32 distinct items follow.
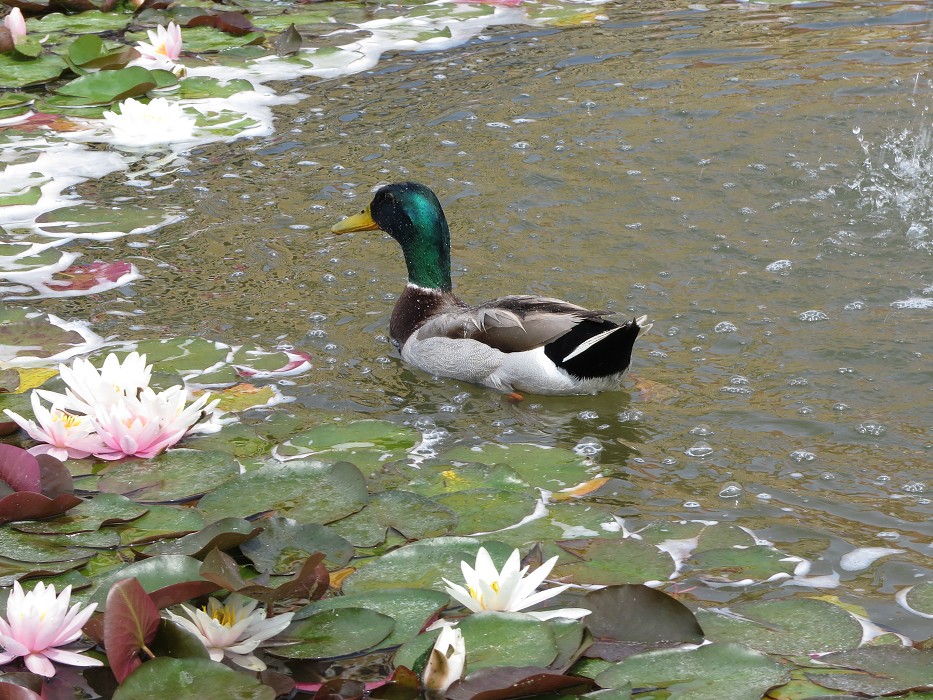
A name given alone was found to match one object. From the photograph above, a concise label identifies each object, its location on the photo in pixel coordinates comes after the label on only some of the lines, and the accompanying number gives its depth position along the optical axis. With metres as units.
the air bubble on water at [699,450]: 6.96
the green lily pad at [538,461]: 6.40
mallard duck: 7.87
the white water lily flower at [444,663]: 4.17
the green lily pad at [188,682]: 4.10
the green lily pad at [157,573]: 4.79
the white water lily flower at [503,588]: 4.53
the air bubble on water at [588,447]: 7.19
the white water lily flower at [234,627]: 4.35
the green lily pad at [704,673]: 4.32
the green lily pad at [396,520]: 5.58
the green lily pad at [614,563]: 5.34
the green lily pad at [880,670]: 4.39
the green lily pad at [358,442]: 6.57
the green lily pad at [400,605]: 4.77
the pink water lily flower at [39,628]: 4.21
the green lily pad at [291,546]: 5.20
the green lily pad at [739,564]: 5.46
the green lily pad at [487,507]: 5.74
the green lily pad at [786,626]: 4.77
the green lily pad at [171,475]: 5.88
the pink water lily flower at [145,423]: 6.04
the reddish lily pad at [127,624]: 4.10
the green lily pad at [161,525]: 5.44
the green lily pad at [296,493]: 5.73
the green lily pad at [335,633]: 4.58
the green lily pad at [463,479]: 6.15
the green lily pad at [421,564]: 5.14
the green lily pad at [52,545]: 5.19
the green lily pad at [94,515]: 5.48
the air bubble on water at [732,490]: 6.42
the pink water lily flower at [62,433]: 6.08
